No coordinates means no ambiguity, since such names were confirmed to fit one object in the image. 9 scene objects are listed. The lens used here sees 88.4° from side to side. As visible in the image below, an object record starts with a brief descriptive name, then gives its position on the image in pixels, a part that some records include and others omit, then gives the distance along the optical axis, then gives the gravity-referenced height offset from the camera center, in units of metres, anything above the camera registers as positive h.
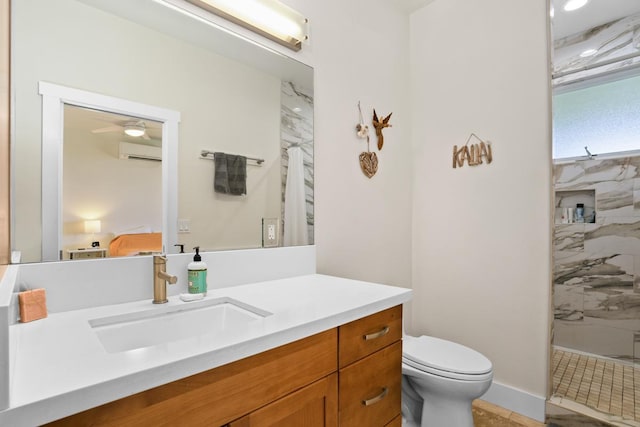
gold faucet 1.07 -0.21
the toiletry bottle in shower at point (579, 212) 1.88 +0.03
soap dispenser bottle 1.15 -0.21
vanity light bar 1.38 +0.90
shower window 1.80 +0.53
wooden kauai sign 2.07 +0.42
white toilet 1.46 -0.74
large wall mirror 0.98 +0.32
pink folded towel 0.85 -0.23
